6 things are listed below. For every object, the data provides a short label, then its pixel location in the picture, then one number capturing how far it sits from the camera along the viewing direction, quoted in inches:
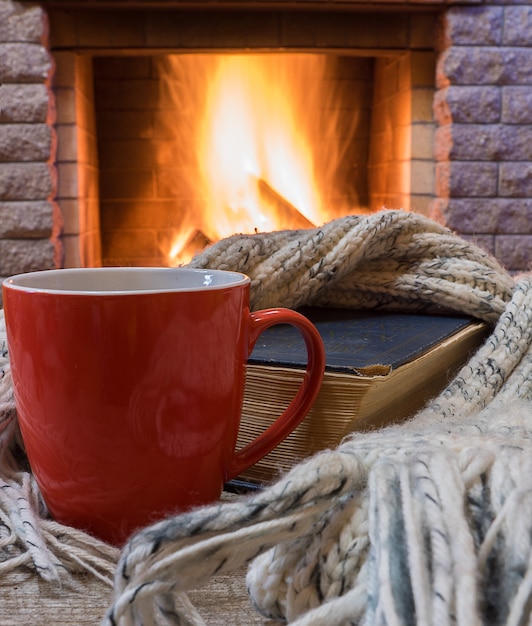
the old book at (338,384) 15.4
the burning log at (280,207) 78.7
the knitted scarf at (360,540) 9.3
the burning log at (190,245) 79.7
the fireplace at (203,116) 68.0
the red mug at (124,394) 12.3
